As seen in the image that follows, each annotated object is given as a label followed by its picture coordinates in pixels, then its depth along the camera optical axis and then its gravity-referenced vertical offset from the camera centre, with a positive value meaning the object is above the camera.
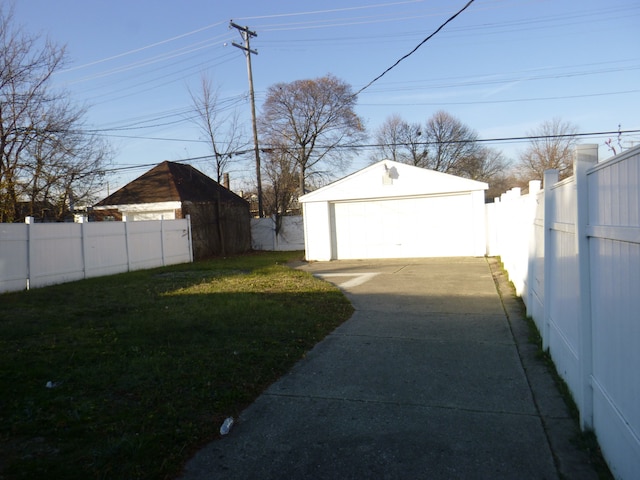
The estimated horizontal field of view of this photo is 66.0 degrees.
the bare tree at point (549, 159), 36.17 +3.67
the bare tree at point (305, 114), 35.75 +7.47
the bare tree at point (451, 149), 47.19 +5.90
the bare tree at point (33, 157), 16.05 +2.45
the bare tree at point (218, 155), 23.52 +3.20
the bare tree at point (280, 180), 29.34 +2.43
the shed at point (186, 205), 21.88 +0.81
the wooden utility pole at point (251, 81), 25.94 +7.43
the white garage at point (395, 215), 17.42 -0.10
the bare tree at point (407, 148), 45.78 +5.88
